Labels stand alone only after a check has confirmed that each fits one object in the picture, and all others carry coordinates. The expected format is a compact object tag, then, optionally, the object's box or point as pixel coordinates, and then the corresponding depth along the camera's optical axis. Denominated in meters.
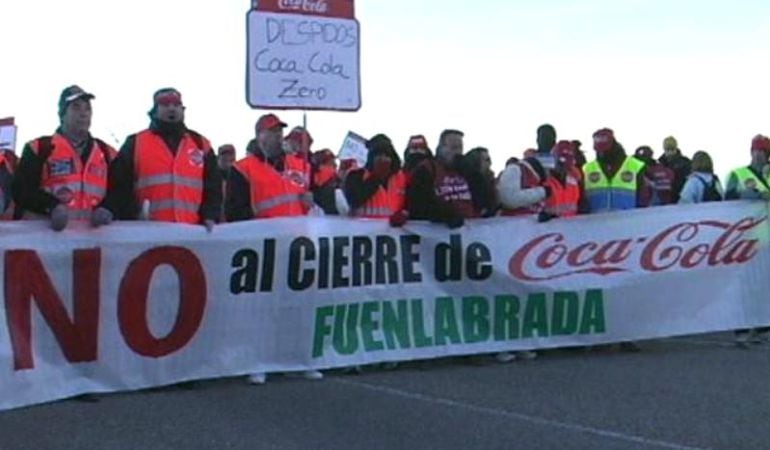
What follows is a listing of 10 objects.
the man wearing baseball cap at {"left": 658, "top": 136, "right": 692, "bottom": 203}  16.52
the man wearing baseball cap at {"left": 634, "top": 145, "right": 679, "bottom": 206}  15.84
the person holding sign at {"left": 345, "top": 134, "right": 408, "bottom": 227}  11.66
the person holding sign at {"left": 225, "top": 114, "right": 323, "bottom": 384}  11.05
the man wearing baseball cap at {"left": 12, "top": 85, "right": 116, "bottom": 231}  9.45
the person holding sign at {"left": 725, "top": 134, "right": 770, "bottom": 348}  13.20
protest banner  9.48
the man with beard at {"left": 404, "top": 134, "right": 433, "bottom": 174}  12.07
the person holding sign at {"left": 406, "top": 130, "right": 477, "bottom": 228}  11.61
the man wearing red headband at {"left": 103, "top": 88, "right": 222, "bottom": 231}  10.09
